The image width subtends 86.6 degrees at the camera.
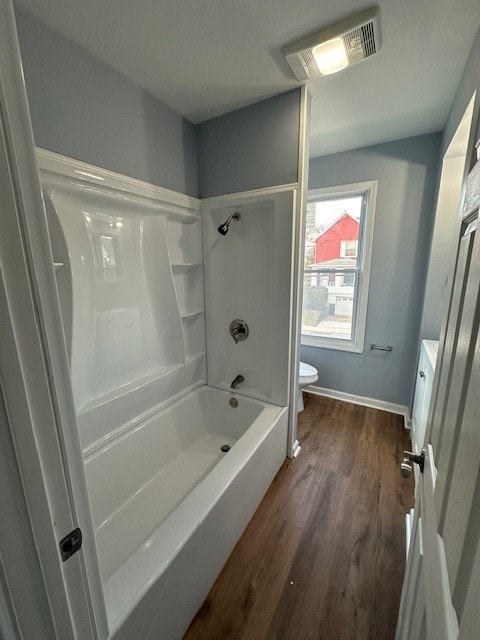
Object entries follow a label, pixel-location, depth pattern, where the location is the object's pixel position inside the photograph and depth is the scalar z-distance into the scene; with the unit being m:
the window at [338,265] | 2.46
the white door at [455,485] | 0.38
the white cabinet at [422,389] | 1.59
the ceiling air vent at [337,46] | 1.09
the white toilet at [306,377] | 2.44
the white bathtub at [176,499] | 0.88
